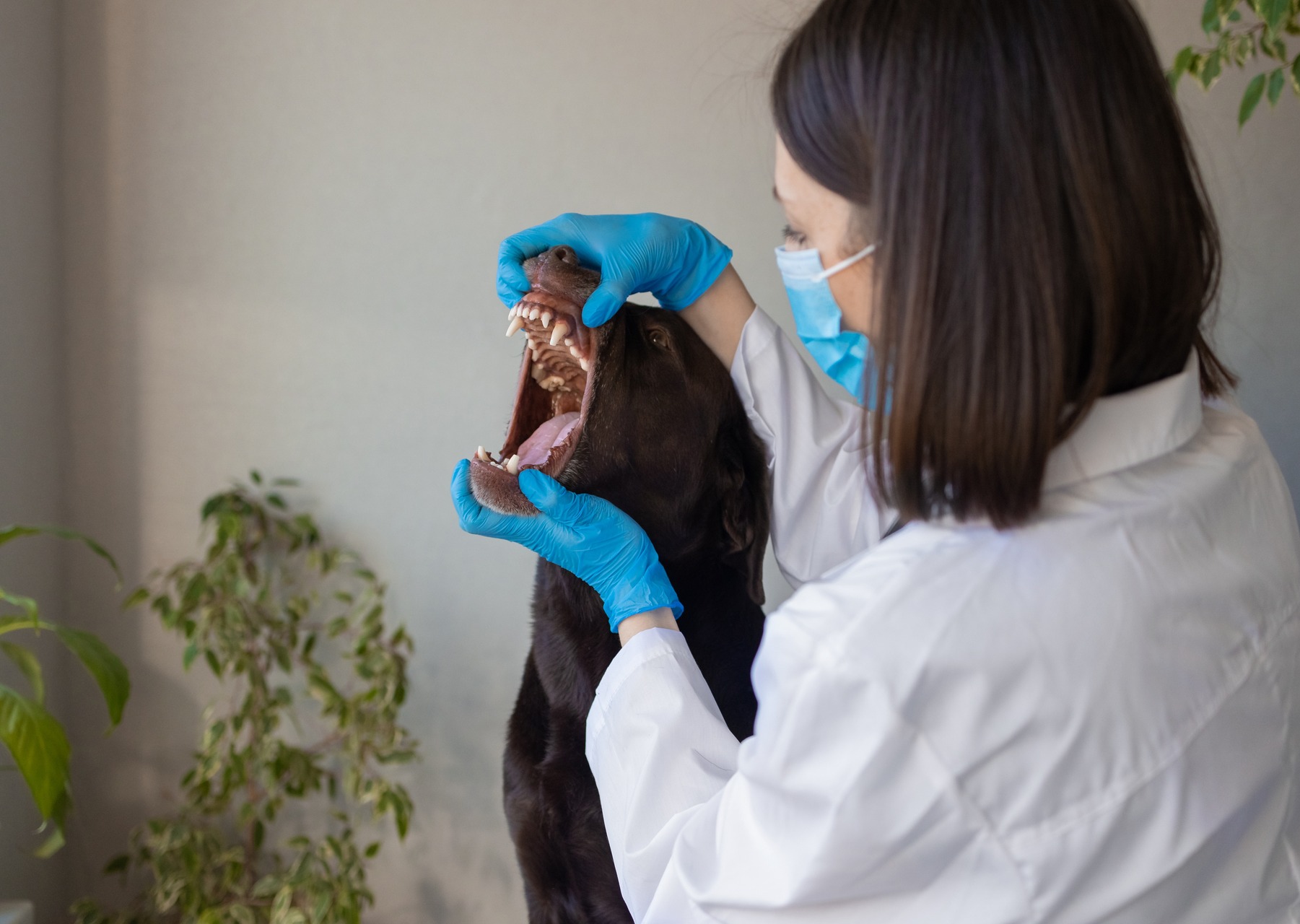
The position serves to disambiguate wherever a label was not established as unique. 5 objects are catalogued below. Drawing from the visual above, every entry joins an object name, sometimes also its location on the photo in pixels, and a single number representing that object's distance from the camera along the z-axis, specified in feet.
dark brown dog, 4.36
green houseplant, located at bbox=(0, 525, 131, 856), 4.59
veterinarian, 2.46
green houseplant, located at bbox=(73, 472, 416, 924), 6.48
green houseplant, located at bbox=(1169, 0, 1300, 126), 4.53
